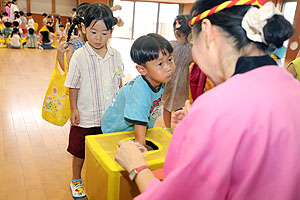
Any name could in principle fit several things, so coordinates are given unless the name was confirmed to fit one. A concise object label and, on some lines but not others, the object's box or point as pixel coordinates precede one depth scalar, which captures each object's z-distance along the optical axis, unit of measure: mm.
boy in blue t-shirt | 1408
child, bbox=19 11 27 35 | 10983
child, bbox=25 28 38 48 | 9711
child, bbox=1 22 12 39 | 9217
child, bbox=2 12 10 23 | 10212
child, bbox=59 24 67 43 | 10895
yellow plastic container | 1186
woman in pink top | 629
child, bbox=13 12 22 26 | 10742
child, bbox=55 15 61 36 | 12141
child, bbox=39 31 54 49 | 10000
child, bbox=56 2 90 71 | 2402
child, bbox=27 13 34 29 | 10742
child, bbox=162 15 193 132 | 3068
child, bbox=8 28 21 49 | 9016
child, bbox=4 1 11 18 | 11945
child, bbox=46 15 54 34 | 11055
